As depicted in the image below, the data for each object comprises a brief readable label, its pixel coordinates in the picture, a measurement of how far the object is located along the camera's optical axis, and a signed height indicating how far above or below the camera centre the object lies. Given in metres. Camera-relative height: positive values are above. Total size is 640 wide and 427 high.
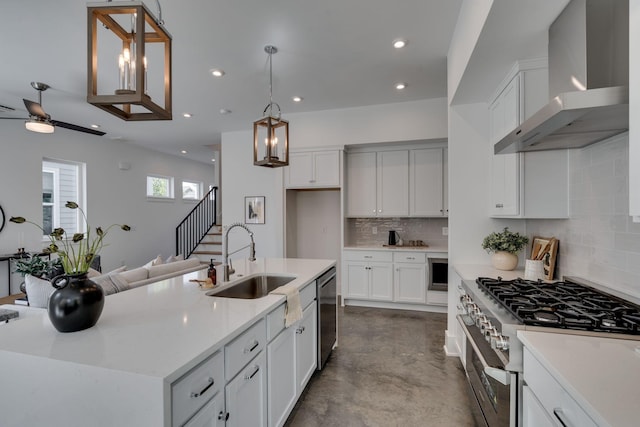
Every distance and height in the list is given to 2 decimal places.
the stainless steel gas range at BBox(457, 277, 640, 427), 1.29 -0.50
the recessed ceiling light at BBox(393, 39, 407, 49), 2.79 +1.58
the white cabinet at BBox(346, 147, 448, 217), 4.46 +0.44
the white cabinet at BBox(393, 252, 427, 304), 4.25 -0.93
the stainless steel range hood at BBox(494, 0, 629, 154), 1.25 +0.67
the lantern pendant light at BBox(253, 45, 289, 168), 2.56 +0.60
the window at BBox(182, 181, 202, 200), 8.45 +0.63
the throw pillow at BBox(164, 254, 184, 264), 3.95 -0.63
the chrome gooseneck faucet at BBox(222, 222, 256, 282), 2.22 -0.40
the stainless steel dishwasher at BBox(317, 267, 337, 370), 2.55 -0.92
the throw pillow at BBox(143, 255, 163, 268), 3.91 -0.66
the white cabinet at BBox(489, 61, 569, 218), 2.16 +0.34
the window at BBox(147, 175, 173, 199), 7.35 +0.64
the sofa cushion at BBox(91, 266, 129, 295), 2.45 -0.60
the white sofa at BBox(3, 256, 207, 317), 2.44 -0.62
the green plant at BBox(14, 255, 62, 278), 3.53 -0.65
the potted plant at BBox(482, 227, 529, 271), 2.56 -0.31
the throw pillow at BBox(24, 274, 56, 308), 2.44 -0.63
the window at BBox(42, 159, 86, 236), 5.29 +0.35
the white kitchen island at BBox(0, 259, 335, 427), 0.92 -0.50
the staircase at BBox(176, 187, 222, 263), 7.16 -0.53
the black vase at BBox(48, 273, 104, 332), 1.20 -0.37
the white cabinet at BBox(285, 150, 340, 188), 4.61 +0.66
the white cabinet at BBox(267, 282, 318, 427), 1.68 -0.95
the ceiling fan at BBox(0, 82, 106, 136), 3.39 +1.08
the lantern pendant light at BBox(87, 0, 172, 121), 1.17 +0.62
